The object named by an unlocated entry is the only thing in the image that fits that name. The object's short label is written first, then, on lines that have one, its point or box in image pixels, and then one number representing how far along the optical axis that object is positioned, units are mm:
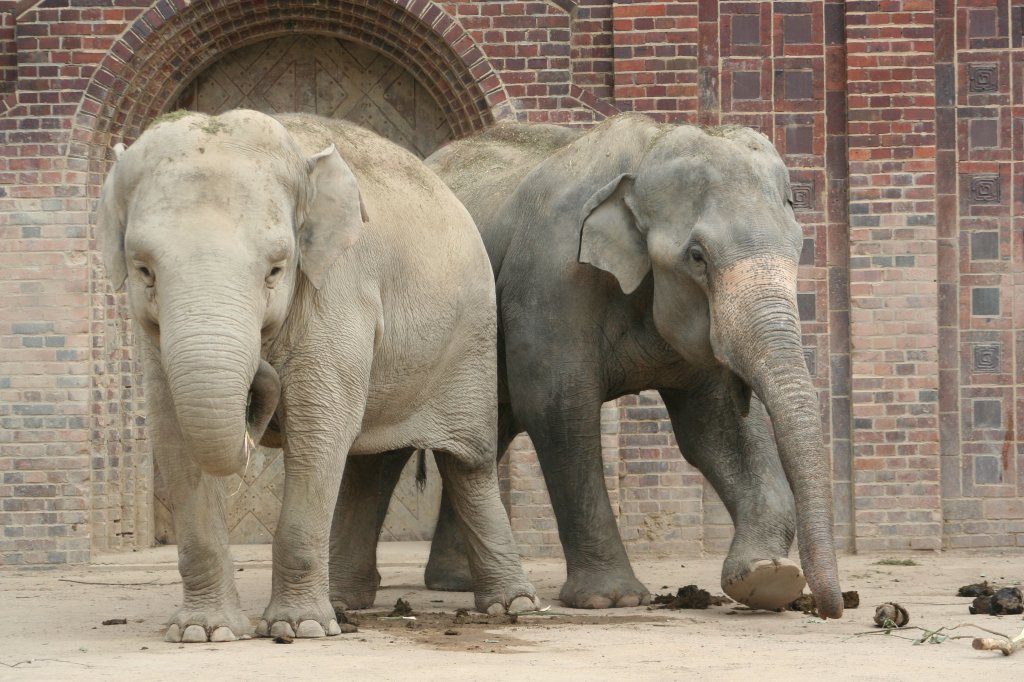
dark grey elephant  13609
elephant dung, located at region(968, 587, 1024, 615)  13984
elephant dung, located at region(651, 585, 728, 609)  15070
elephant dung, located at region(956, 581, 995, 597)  15421
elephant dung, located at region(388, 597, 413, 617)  14766
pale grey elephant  11359
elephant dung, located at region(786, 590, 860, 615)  14391
